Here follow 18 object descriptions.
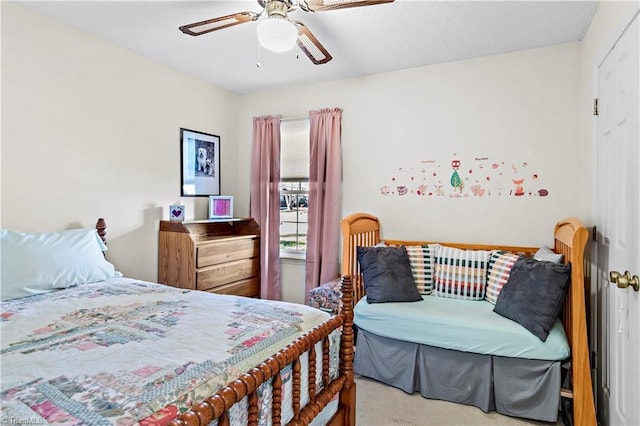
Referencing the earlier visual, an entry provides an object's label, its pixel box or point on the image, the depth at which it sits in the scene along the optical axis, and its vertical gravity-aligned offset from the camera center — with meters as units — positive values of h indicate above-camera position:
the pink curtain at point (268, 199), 3.84 +0.11
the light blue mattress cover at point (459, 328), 2.04 -0.73
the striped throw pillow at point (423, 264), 2.84 -0.43
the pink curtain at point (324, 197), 3.54 +0.13
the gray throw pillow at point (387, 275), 2.60 -0.48
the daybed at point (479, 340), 2.00 -0.79
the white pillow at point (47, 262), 1.94 -0.32
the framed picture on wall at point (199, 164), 3.50 +0.46
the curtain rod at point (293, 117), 3.77 +0.98
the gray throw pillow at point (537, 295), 2.04 -0.50
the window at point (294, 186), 3.83 +0.25
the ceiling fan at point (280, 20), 1.73 +1.00
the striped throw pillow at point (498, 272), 2.54 -0.44
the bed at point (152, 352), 0.94 -0.50
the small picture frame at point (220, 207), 3.63 +0.02
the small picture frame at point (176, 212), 3.27 -0.03
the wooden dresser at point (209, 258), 3.09 -0.45
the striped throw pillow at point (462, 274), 2.70 -0.48
